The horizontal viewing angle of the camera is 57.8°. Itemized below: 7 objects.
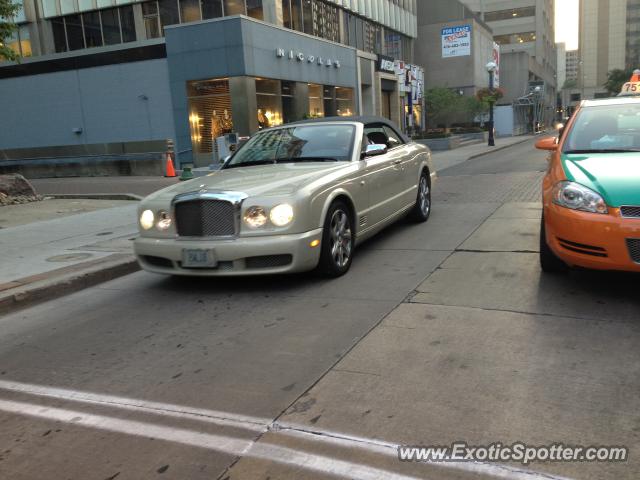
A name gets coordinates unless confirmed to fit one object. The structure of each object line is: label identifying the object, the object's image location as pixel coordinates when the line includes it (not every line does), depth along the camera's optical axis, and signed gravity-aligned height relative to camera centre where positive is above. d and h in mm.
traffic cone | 20156 -869
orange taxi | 4371 -640
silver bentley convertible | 5391 -702
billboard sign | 50906 +7139
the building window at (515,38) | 79562 +11052
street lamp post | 31562 +765
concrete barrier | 21391 -613
